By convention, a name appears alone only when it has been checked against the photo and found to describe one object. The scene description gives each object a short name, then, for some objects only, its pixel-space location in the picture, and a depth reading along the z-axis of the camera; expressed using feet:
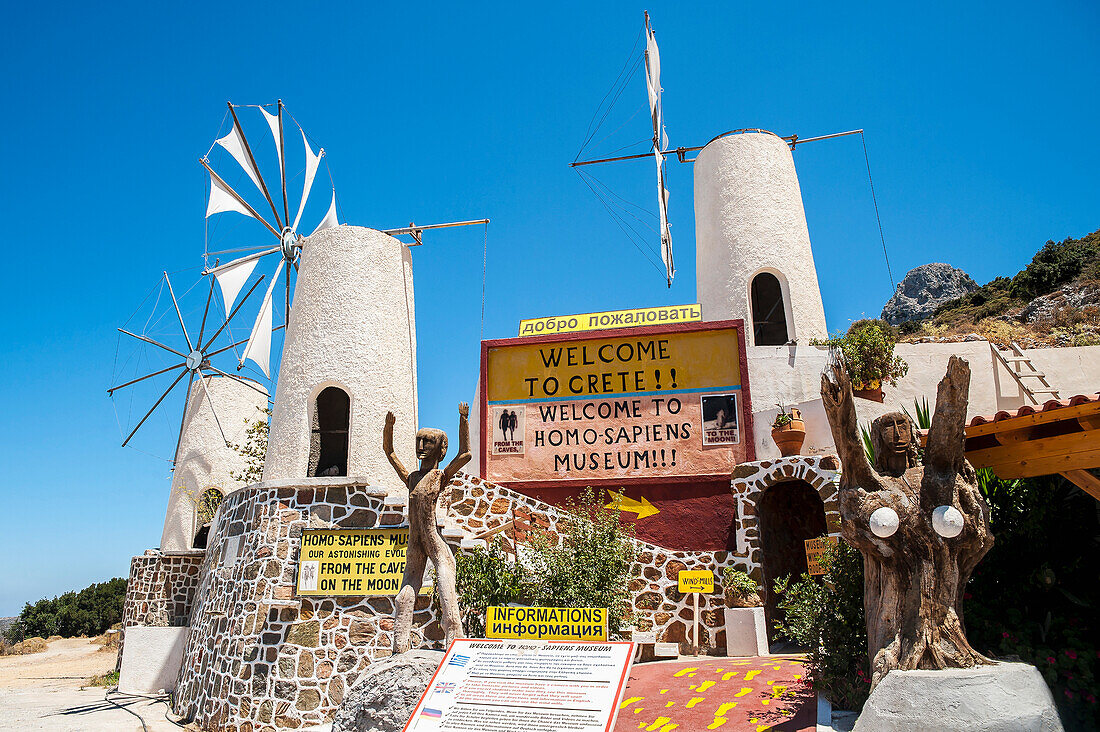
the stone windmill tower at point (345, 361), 46.78
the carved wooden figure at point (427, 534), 24.75
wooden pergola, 19.38
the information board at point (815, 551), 28.89
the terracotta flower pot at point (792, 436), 40.42
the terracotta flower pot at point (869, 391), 44.96
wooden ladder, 42.65
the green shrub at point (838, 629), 20.92
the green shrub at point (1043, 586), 19.04
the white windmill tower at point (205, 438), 66.69
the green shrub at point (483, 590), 30.99
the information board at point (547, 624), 21.02
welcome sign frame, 41.63
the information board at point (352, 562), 34.19
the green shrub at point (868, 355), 44.80
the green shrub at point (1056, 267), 100.07
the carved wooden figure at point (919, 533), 18.02
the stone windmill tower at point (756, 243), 52.90
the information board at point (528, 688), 18.13
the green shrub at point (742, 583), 36.22
